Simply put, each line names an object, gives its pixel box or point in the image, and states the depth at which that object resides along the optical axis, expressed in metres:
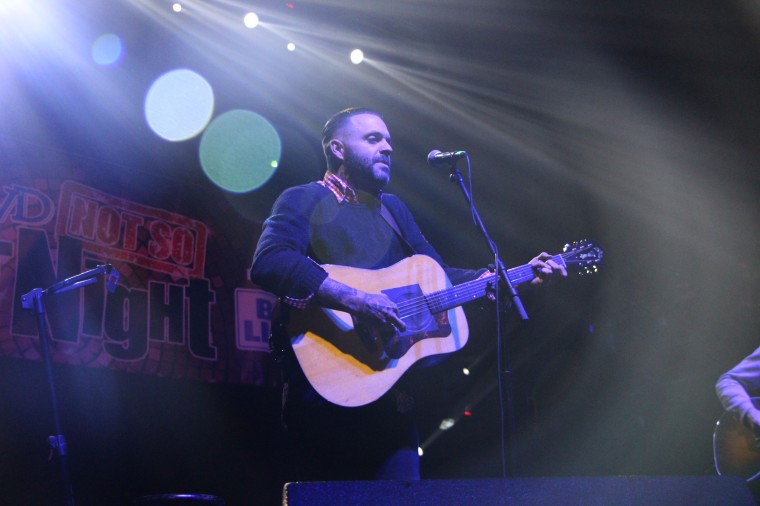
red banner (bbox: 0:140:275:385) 4.33
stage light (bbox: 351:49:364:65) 5.09
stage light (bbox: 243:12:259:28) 4.76
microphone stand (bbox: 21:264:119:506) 3.52
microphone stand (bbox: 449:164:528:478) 2.44
